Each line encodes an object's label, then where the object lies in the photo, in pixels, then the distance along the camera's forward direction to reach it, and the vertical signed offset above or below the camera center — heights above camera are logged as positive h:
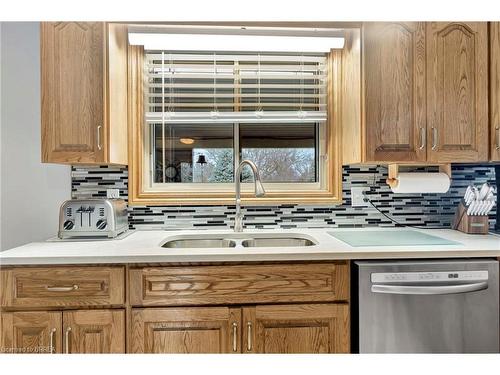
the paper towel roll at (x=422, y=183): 1.99 -0.01
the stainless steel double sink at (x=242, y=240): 1.95 -0.33
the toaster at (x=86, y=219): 1.74 -0.18
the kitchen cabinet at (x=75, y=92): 1.68 +0.44
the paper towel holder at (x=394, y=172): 2.02 +0.06
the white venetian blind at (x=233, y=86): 2.11 +0.59
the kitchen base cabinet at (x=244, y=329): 1.45 -0.62
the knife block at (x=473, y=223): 1.91 -0.23
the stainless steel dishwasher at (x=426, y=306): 1.47 -0.53
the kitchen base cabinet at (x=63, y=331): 1.42 -0.61
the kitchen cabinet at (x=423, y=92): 1.78 +0.46
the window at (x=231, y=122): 2.12 +0.37
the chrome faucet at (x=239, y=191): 1.88 -0.05
